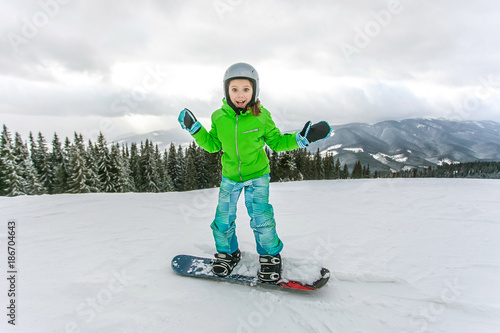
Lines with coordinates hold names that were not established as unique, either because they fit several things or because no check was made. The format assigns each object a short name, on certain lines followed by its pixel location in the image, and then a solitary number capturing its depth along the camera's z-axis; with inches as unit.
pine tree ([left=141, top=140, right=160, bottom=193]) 1790.8
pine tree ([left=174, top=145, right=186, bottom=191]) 2107.5
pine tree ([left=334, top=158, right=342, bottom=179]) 2633.4
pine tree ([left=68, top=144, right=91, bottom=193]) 1255.5
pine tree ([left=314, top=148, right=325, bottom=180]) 2374.3
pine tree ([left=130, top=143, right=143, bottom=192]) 1822.0
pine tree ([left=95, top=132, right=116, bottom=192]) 1397.6
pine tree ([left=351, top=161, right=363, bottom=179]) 2598.4
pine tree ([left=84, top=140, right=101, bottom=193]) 1291.8
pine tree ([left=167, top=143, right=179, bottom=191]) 2098.1
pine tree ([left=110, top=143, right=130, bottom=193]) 1421.0
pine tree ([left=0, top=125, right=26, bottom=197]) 1294.3
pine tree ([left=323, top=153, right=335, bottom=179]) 2532.0
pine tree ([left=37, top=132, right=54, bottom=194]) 1596.0
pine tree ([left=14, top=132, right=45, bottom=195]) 1374.3
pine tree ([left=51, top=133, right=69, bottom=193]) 1482.5
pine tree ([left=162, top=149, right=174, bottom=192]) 1877.5
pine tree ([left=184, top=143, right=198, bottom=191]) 1879.9
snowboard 117.0
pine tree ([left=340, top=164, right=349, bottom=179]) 2788.9
